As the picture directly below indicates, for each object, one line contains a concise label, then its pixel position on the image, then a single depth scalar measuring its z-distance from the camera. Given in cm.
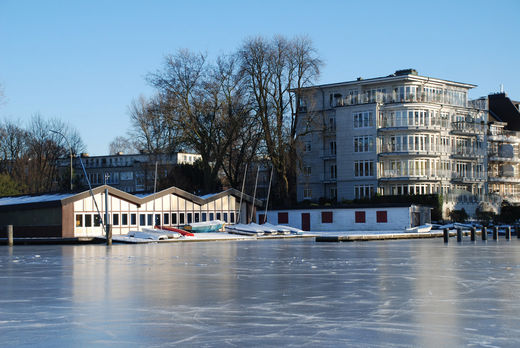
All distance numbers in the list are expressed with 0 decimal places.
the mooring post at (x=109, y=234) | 4797
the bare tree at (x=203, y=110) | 7069
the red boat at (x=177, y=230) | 5786
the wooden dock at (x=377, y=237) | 5119
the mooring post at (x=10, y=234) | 5184
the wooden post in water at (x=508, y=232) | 5440
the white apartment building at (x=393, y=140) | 8150
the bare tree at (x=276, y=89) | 7275
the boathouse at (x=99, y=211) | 5586
